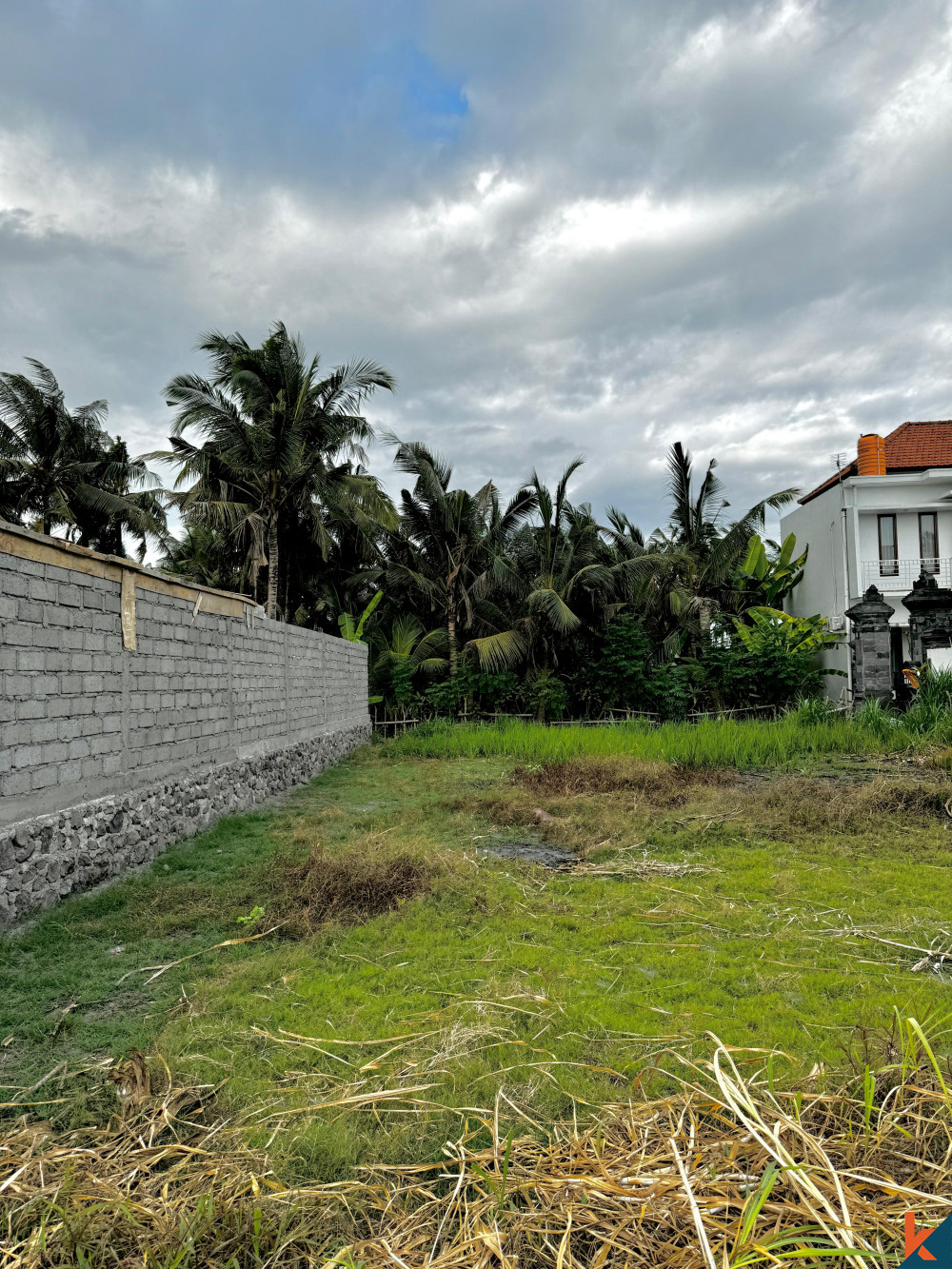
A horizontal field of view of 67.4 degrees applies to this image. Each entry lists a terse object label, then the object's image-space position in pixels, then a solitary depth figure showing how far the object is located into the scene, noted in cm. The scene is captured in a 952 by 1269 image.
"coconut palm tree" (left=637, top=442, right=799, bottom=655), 1714
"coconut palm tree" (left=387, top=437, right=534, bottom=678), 1639
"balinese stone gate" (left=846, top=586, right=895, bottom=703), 1375
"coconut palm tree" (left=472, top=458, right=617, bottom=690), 1611
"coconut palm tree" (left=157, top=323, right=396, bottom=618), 1425
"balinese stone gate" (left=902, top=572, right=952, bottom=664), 1369
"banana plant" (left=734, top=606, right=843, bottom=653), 1662
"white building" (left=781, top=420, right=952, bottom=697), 1906
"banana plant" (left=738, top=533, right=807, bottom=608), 1905
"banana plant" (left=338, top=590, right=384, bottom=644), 1591
